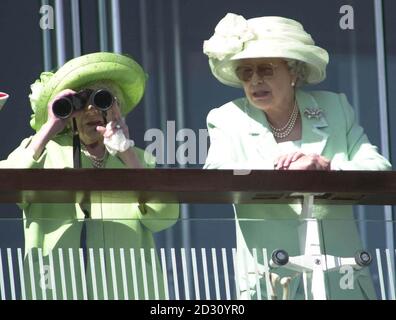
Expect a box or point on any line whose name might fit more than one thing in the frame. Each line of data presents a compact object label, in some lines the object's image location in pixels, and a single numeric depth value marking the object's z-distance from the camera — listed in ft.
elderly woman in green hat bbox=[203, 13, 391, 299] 45.98
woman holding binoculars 45.73
